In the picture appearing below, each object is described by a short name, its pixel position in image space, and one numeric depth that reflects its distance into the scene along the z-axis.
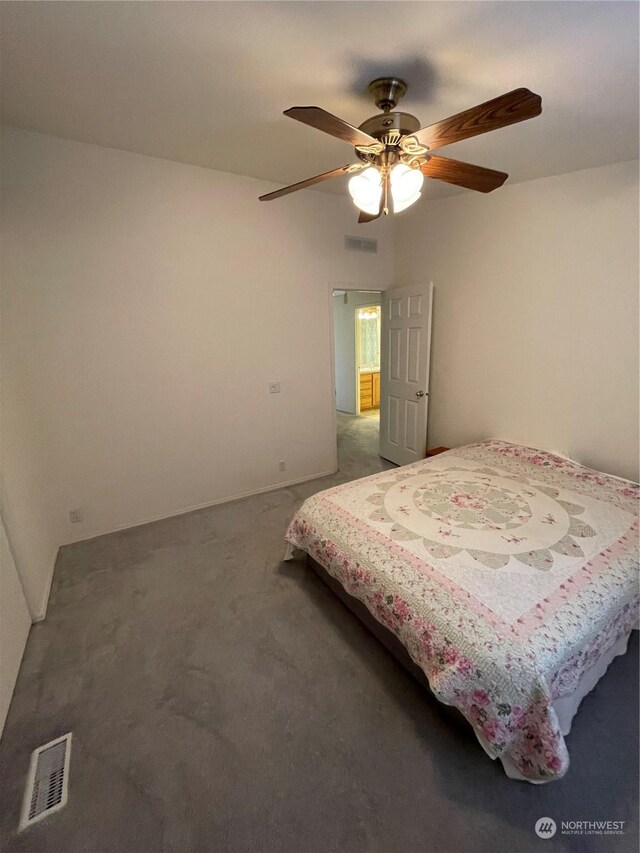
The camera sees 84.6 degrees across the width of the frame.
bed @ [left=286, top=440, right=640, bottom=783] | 1.20
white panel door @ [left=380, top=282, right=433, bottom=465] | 3.61
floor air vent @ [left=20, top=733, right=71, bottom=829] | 1.23
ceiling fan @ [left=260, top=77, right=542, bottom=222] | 1.18
